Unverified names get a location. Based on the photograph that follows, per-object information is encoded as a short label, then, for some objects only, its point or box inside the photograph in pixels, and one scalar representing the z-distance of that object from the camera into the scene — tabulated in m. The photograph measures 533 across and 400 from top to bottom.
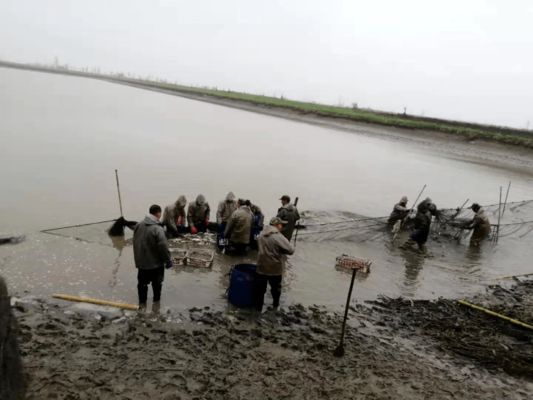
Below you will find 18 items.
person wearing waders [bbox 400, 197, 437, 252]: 11.38
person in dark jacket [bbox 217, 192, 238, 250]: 10.14
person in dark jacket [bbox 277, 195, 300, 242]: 9.82
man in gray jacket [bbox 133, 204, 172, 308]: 6.48
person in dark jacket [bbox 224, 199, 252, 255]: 9.00
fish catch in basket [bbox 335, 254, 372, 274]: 9.47
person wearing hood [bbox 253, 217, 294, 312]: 6.84
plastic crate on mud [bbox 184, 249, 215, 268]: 8.70
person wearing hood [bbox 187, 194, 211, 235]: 10.69
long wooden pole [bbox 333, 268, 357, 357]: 5.92
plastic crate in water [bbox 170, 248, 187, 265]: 8.69
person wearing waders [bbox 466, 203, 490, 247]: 12.31
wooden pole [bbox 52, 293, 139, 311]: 6.61
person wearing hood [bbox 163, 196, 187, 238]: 10.16
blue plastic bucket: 7.02
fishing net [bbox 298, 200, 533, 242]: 11.78
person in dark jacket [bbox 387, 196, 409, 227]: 12.12
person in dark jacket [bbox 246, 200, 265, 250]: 9.96
